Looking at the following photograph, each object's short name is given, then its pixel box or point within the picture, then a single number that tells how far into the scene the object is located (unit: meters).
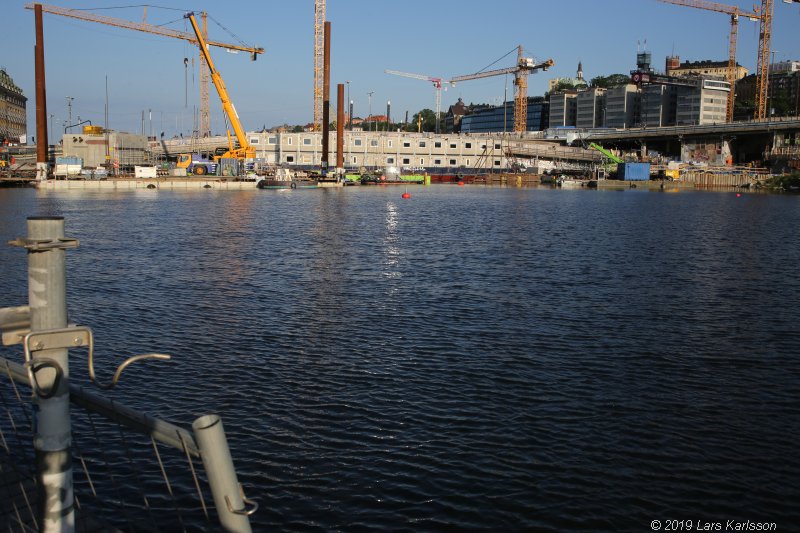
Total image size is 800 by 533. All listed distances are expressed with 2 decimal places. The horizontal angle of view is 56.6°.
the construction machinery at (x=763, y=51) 171.00
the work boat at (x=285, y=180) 114.12
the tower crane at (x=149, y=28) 126.81
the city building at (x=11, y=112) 168.00
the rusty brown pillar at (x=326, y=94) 118.81
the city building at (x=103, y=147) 128.00
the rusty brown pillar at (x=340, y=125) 121.01
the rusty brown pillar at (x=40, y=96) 96.81
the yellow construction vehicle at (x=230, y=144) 119.69
